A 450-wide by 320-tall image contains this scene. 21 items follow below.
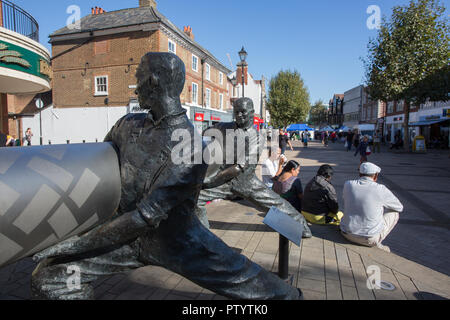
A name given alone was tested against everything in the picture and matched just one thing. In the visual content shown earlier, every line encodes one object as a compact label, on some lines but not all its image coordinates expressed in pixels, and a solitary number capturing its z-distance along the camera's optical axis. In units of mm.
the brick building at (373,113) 41912
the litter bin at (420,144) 21672
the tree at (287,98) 43469
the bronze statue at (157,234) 1601
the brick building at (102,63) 18562
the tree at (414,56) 18109
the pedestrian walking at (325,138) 28828
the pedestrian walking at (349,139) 23062
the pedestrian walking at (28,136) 17672
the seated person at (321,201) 4648
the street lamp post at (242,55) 13664
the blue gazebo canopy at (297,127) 33691
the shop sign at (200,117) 23009
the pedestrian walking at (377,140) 21406
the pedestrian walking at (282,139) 16359
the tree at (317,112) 92375
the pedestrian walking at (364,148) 12548
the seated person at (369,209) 3848
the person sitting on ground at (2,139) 6711
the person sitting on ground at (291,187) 5195
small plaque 2477
